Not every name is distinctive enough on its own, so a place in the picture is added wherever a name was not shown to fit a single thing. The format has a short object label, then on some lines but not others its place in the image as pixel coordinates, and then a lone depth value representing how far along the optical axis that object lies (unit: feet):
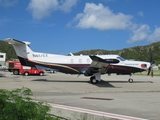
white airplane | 75.82
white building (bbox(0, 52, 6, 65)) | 339.94
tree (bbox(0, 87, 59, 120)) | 14.61
